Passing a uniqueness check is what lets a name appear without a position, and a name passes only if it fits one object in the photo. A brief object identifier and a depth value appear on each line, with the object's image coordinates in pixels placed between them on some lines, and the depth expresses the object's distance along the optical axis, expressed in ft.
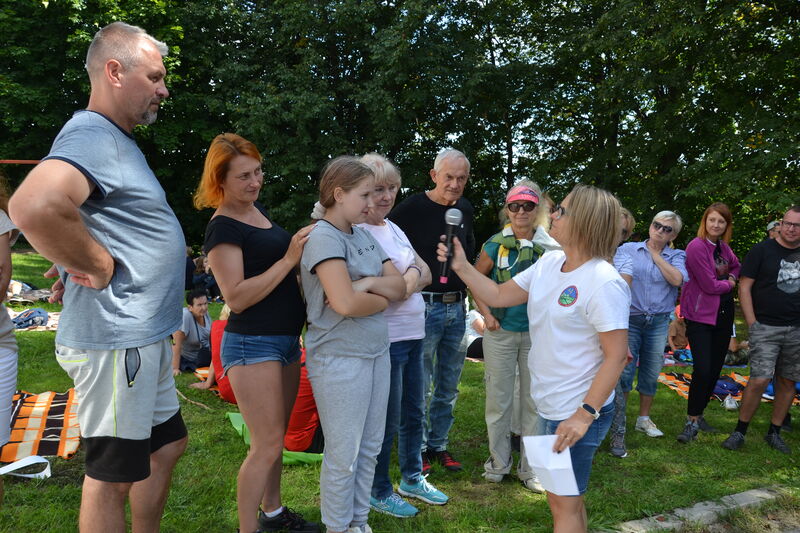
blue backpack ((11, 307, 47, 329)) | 27.63
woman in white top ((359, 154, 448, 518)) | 10.70
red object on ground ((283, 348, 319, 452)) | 13.66
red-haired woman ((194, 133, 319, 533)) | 8.68
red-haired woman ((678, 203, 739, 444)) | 16.96
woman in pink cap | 12.78
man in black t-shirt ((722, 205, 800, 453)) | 15.90
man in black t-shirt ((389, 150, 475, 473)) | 12.69
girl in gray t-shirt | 8.84
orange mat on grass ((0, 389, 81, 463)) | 13.23
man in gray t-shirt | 6.24
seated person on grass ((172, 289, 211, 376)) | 22.25
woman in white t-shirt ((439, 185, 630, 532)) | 7.49
